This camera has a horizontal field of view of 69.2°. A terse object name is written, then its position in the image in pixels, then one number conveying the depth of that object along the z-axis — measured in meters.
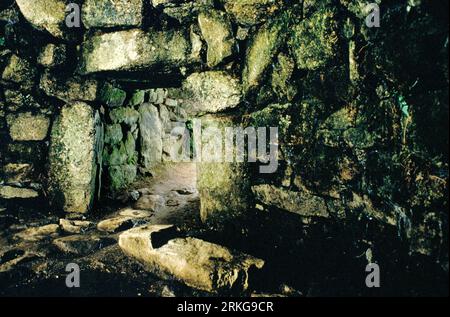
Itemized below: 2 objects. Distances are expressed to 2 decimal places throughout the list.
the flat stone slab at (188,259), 2.89
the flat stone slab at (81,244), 3.58
